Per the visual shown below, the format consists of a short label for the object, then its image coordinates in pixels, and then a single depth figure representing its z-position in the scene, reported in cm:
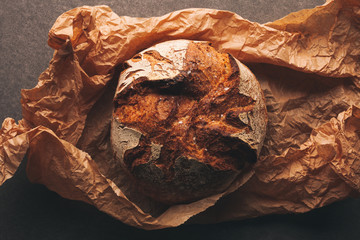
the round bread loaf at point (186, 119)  101
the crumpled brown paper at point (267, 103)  110
